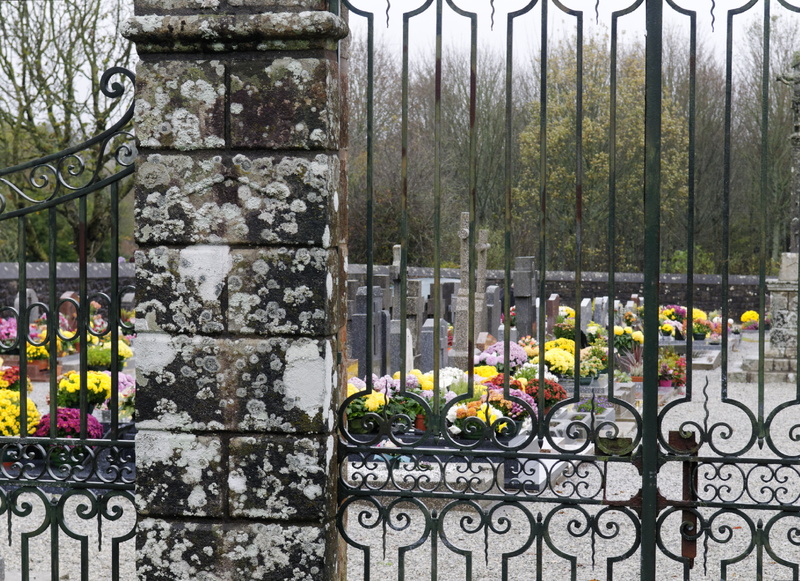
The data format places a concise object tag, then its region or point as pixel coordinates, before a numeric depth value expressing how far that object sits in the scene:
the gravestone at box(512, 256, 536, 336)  13.38
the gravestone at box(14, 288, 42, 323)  15.98
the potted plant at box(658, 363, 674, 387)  11.80
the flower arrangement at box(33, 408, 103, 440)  6.67
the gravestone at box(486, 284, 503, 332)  13.46
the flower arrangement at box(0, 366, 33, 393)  8.94
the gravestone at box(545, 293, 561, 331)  14.89
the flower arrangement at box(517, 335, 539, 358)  11.13
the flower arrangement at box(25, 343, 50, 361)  12.27
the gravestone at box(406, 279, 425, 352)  11.05
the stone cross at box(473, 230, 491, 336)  12.59
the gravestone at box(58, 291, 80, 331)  14.81
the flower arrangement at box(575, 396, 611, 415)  8.53
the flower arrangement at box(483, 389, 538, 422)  6.50
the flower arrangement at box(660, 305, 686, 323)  16.69
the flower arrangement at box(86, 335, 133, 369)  10.77
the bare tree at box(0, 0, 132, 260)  20.00
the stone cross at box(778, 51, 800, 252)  11.17
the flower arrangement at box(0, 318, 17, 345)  12.12
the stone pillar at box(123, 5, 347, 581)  3.25
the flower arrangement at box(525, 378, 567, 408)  7.69
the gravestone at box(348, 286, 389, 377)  9.56
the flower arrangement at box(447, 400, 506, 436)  6.25
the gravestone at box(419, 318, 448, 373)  9.77
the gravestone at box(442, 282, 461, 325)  17.19
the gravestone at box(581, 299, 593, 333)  14.60
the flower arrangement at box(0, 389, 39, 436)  6.83
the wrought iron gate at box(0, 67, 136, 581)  3.57
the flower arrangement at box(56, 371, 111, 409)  7.49
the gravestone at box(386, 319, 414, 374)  9.86
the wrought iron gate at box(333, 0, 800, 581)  3.24
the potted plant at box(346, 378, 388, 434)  6.49
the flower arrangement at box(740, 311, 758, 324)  19.77
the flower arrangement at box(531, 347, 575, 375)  10.16
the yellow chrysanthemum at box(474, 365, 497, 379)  8.19
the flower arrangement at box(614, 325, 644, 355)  12.38
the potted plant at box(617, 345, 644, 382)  12.10
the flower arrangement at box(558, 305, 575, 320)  15.19
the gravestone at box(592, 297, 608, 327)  15.37
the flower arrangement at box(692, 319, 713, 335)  16.69
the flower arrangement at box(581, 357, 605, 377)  10.62
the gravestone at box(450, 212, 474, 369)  10.77
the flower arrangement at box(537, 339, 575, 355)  11.39
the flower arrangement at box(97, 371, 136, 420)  7.59
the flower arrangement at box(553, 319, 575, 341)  12.91
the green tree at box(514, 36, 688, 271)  23.30
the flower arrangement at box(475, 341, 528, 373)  9.76
